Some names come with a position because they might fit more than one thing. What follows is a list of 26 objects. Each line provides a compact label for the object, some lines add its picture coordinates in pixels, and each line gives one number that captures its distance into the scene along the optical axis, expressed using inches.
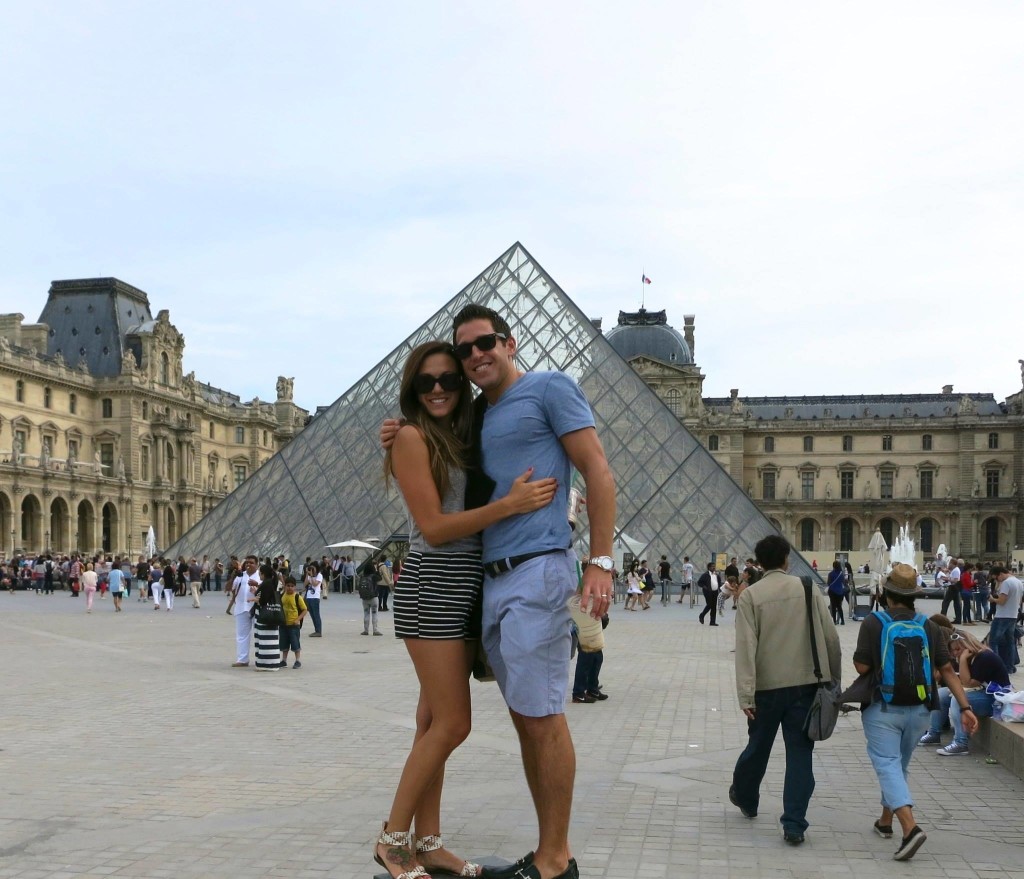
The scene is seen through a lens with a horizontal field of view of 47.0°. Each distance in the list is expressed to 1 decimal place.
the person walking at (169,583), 925.8
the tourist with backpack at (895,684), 188.5
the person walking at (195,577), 964.9
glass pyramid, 1032.8
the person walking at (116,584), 916.0
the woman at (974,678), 271.7
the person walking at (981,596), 848.9
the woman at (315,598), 627.2
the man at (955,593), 804.7
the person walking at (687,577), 997.2
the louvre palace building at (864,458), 2906.0
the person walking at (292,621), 469.7
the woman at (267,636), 455.5
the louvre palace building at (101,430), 2206.0
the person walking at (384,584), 791.7
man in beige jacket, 191.9
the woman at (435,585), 138.1
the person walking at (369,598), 626.3
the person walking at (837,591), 757.9
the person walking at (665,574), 995.3
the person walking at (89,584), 884.6
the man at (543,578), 132.9
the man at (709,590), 735.7
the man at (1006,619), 451.2
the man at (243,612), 474.6
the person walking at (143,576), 1156.2
